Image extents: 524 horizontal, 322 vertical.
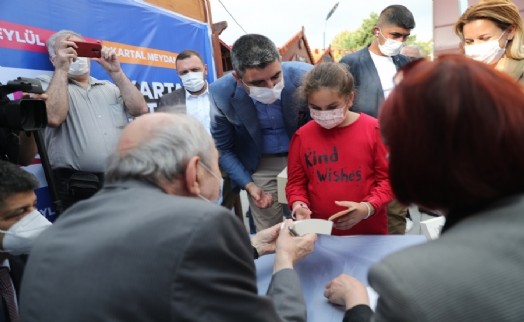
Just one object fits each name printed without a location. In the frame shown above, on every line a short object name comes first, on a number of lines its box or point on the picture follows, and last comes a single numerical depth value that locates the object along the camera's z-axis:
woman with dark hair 0.57
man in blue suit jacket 2.21
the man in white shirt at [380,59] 2.87
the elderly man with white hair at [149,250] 0.73
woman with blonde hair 2.20
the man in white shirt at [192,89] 3.42
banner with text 2.50
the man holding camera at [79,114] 2.44
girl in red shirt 1.81
